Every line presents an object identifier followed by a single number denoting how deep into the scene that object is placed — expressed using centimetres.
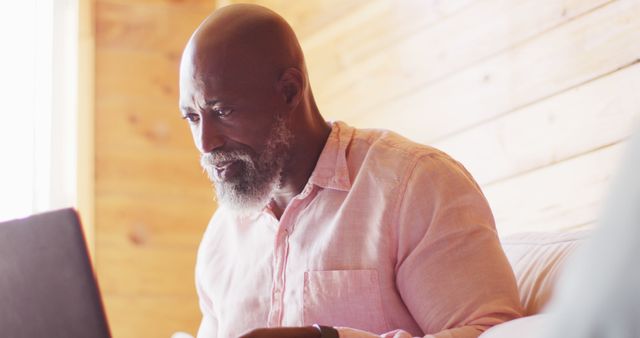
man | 147
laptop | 112
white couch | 145
